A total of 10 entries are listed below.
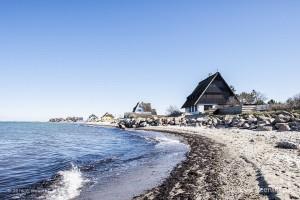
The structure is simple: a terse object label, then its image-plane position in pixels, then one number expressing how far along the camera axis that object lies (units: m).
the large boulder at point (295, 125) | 20.38
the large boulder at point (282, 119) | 23.04
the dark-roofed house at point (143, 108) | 81.38
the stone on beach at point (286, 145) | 12.41
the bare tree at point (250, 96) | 62.86
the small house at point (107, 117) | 100.12
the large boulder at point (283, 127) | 20.70
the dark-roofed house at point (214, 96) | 45.20
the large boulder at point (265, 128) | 22.03
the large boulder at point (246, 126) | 25.45
